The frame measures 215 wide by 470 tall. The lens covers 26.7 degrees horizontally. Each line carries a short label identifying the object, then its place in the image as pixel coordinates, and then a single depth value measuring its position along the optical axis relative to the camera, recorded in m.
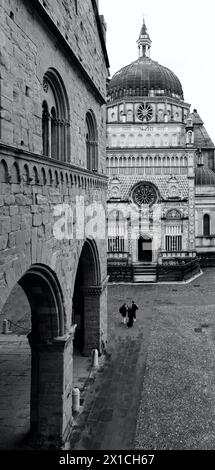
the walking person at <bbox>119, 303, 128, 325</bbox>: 21.20
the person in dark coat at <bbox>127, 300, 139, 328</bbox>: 20.69
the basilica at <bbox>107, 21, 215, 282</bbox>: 40.78
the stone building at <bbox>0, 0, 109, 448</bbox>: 7.33
